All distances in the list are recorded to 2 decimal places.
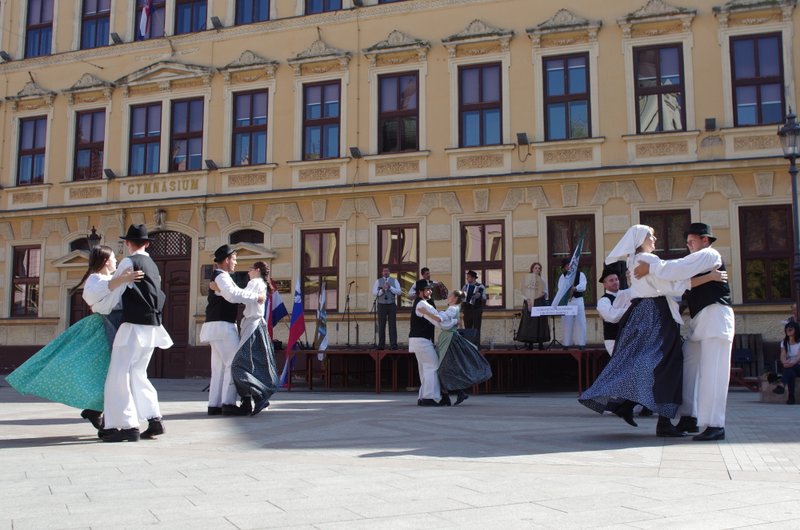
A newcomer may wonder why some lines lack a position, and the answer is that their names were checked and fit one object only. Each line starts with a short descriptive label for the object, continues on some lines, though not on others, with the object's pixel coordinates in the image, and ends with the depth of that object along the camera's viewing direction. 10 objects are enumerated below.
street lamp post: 14.83
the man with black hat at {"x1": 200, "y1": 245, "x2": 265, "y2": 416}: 10.25
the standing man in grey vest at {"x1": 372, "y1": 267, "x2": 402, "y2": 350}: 18.03
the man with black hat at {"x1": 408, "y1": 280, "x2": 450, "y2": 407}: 12.08
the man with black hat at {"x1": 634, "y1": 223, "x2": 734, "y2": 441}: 7.34
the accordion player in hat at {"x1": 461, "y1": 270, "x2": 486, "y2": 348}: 16.55
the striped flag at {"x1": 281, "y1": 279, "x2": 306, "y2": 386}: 16.66
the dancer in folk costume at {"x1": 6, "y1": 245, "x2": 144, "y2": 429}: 7.64
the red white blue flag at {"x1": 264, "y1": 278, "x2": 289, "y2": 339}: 17.35
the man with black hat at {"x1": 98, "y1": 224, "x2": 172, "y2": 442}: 7.63
